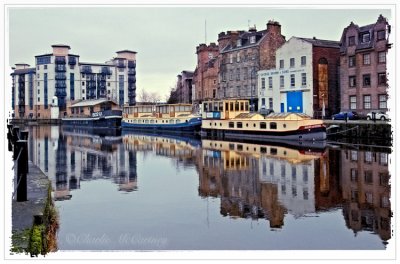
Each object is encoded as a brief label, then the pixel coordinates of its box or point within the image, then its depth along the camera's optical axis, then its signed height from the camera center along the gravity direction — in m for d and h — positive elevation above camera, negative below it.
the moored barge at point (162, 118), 52.52 +1.25
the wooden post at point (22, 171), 11.20 -0.94
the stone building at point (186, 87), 86.81 +7.50
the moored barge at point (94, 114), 70.19 +2.29
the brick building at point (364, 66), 40.72 +5.32
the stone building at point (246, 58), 55.22 +8.12
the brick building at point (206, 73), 66.50 +7.71
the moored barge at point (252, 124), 35.69 +0.33
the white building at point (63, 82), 94.44 +9.52
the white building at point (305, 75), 47.75 +5.23
